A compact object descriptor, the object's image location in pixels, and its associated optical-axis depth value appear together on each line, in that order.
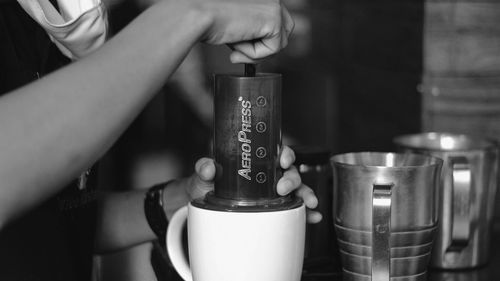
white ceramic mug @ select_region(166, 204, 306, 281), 0.97
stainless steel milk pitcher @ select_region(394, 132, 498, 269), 1.19
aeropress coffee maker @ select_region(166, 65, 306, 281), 0.97
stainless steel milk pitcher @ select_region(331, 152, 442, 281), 1.05
